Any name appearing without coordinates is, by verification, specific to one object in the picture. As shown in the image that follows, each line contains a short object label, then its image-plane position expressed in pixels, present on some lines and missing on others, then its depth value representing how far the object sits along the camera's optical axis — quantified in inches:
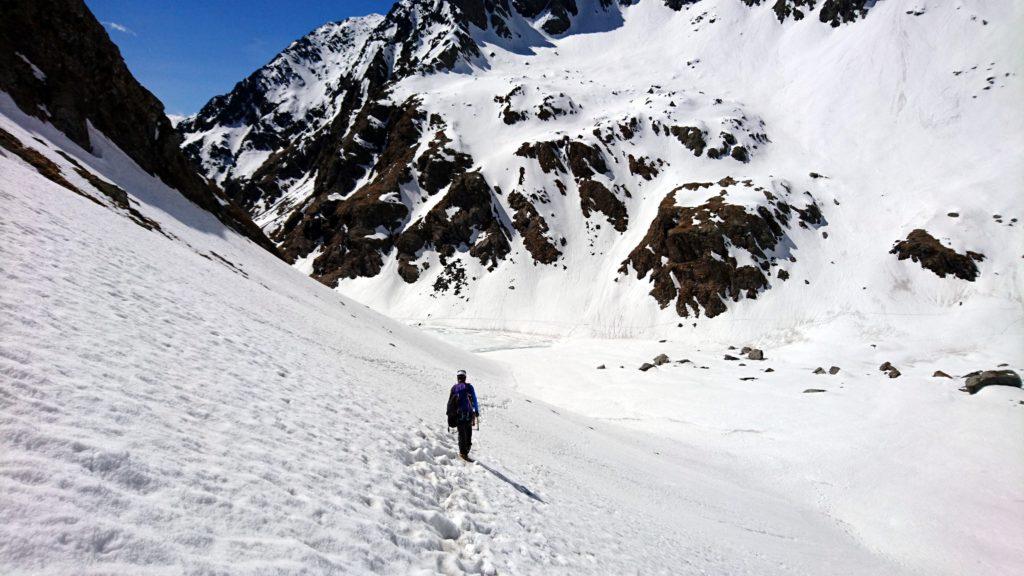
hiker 453.4
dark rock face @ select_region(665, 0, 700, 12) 7027.6
